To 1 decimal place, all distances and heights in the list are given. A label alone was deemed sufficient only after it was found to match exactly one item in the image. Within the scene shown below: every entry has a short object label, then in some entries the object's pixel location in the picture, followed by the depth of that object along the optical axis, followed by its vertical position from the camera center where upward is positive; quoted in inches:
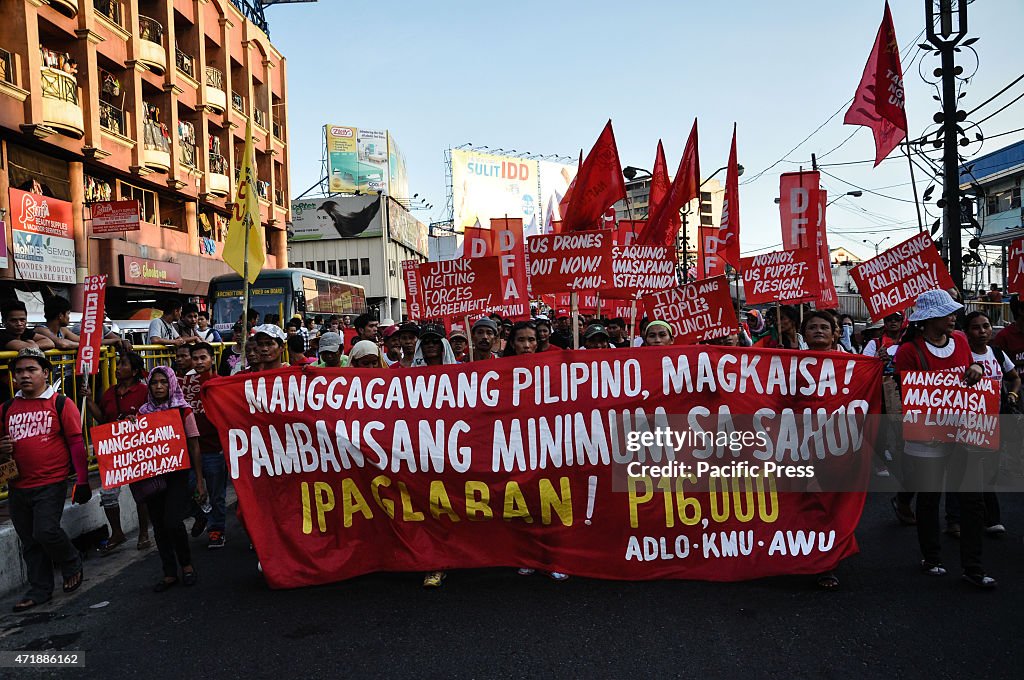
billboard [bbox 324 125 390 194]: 2714.1 +634.9
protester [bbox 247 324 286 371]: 229.9 -2.8
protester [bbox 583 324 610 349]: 272.8 -4.6
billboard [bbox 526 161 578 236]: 2476.6 +489.1
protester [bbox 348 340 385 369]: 234.5 -6.4
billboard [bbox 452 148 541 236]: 2247.8 +436.8
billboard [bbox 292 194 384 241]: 2541.8 +394.6
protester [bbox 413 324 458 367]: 234.4 -5.4
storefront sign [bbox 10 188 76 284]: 700.7 +106.0
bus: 761.6 +43.5
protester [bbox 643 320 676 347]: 273.1 -3.6
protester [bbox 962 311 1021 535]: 207.0 -15.0
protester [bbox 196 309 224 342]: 465.2 +4.9
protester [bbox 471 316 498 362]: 261.0 -2.9
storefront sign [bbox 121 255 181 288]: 862.5 +84.8
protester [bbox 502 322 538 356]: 236.7 -3.2
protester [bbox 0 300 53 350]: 256.2 +6.3
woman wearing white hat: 175.2 -34.7
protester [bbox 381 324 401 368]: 277.0 -6.5
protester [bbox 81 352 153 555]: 228.1 -19.6
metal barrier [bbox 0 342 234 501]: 232.4 -11.1
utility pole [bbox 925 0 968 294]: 486.0 +132.0
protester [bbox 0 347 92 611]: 186.7 -29.7
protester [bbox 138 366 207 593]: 194.7 -46.5
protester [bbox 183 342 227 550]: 236.7 -37.3
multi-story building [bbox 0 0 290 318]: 711.1 +260.5
